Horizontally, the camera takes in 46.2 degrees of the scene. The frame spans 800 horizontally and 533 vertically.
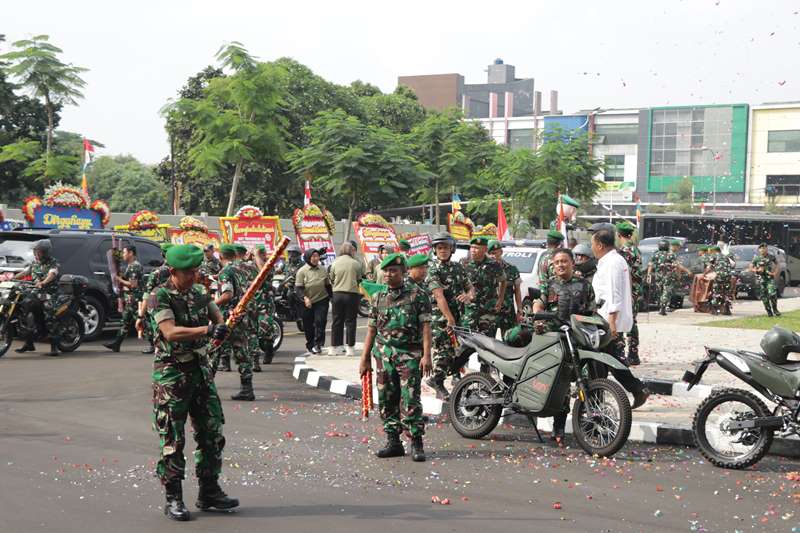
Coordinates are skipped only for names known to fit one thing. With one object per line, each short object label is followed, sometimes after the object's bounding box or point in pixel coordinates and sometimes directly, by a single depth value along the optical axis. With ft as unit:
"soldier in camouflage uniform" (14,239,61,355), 46.96
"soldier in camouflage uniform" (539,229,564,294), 30.35
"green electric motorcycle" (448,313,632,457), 25.35
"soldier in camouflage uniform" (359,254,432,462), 25.32
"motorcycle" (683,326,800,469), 24.22
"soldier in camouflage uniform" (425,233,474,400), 32.30
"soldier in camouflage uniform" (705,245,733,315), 79.41
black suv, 51.88
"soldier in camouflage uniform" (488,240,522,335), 34.94
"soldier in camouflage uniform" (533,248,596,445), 28.66
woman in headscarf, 47.70
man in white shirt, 30.32
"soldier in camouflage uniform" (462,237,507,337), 33.83
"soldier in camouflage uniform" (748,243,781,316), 75.56
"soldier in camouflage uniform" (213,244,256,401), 34.37
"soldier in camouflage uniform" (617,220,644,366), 42.37
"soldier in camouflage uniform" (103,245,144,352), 49.62
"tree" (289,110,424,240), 97.91
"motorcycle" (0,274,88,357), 45.55
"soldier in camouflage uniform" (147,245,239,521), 19.11
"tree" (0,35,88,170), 108.78
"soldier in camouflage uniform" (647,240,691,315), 78.90
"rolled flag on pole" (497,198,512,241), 86.88
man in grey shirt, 46.83
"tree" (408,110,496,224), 125.18
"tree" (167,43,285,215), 98.43
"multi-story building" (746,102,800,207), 318.24
